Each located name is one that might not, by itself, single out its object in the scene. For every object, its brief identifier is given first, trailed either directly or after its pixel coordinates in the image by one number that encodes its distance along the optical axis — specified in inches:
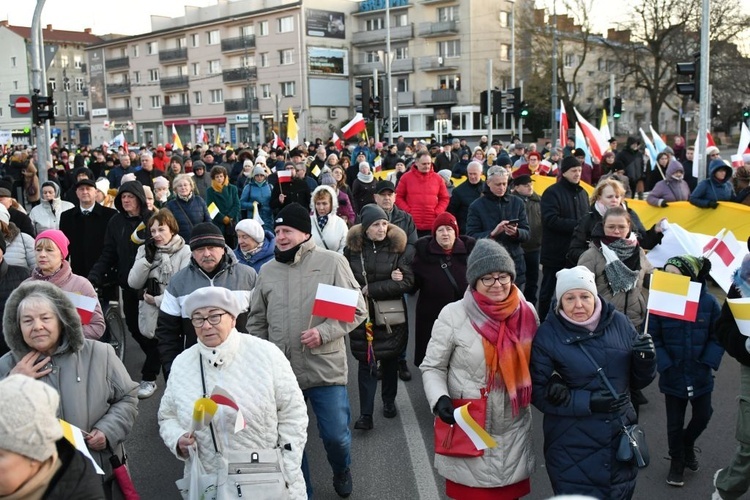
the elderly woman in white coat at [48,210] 351.3
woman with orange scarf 147.2
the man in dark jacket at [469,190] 382.0
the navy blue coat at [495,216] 303.1
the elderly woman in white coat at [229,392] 135.9
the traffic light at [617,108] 1290.6
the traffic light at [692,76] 496.4
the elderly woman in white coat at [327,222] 294.0
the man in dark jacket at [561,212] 302.7
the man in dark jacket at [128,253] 270.7
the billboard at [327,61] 2441.8
